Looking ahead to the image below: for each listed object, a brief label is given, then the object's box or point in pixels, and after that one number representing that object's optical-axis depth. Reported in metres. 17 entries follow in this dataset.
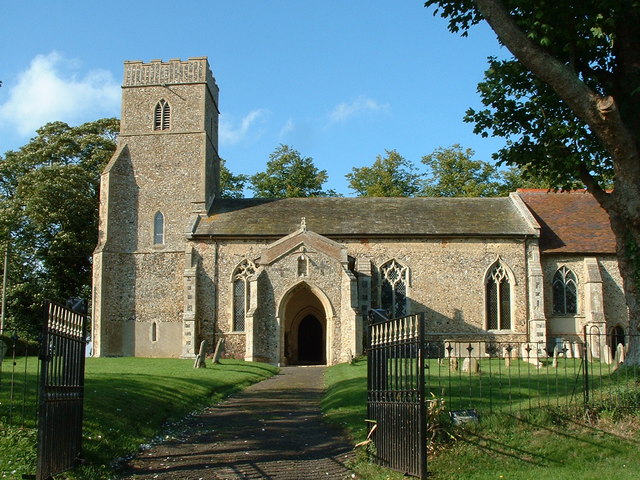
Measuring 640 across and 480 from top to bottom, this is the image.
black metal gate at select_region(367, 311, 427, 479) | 8.34
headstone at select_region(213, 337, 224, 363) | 26.98
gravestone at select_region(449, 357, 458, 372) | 19.77
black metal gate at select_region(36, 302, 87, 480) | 7.81
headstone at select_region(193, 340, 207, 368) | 24.62
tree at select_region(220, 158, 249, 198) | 54.94
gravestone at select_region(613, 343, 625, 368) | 16.08
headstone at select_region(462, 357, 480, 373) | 18.50
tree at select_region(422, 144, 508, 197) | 51.29
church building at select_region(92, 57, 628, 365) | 30.22
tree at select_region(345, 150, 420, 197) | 52.94
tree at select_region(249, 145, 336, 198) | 52.09
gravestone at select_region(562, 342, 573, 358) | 27.24
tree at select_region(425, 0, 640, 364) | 11.57
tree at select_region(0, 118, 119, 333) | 38.41
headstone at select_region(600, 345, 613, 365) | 23.28
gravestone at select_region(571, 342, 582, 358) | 27.53
